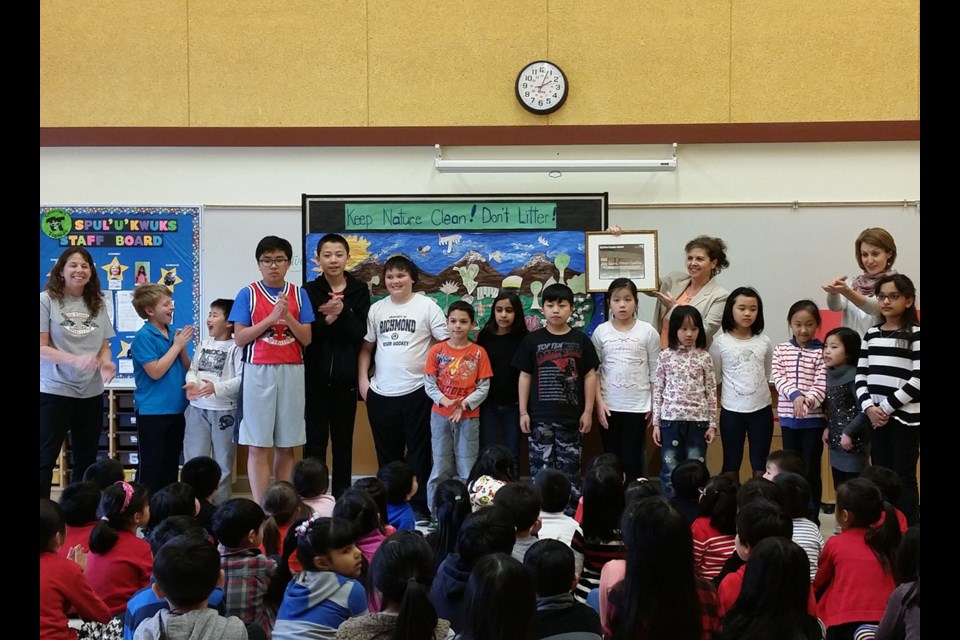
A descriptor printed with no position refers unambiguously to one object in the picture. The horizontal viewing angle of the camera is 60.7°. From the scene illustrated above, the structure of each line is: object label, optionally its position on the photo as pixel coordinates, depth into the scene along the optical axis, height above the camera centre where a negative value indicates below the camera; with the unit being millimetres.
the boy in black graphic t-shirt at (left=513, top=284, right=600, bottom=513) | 4328 -325
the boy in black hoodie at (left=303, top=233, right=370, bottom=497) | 4395 -204
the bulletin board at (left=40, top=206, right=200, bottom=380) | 5574 +548
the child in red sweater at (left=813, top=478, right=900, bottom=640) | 2271 -675
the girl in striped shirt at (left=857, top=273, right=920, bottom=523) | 3604 -248
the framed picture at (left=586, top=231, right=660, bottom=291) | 4820 +408
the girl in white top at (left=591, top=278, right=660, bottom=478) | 4398 -293
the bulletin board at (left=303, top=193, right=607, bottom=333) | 5273 +583
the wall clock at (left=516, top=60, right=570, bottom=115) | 5230 +1539
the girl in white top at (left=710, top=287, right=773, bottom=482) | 4258 -271
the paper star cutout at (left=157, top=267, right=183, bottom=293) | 5613 +352
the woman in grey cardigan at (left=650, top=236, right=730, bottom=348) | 4590 +228
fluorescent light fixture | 5426 +1080
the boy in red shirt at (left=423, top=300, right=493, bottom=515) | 4328 -340
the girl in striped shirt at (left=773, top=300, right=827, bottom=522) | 4160 -310
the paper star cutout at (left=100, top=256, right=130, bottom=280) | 5594 +414
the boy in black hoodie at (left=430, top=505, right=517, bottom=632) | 2078 -577
